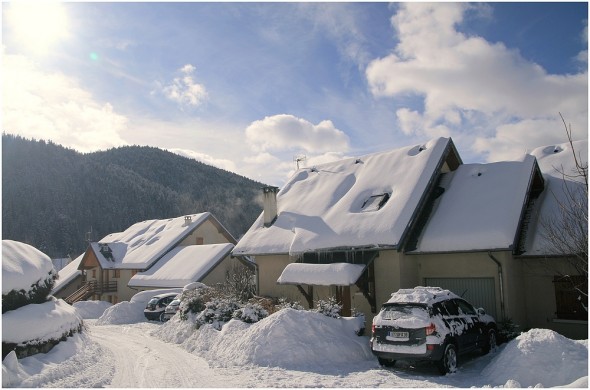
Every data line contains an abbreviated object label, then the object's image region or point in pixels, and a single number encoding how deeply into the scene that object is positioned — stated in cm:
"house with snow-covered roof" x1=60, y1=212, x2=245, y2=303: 3044
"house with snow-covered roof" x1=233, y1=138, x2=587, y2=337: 1459
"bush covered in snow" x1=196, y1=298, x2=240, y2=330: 1612
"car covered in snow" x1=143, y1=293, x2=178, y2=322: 2509
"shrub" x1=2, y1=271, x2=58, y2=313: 1152
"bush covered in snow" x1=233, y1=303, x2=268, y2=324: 1496
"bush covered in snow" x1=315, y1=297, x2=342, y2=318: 1369
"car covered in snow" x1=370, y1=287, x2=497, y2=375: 1027
